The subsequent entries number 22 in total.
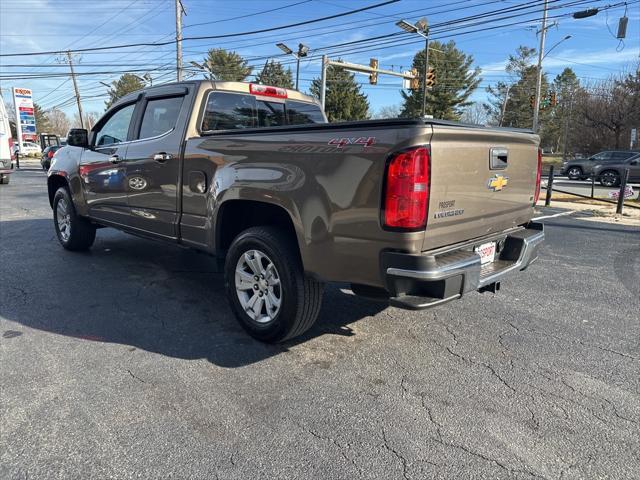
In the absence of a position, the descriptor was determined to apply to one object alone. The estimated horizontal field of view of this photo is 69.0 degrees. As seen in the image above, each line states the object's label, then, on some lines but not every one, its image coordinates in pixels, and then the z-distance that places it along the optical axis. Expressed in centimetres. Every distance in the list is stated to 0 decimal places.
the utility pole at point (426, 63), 2177
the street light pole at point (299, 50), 2253
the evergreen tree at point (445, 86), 5388
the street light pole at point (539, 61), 3038
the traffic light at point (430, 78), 2370
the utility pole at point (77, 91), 4792
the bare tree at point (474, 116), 6266
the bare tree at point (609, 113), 3488
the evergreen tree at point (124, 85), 6768
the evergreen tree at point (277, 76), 5171
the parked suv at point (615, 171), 2080
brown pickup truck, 268
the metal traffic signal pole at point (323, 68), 2060
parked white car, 4766
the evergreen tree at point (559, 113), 5869
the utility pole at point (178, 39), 2439
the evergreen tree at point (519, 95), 6056
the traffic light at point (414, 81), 2403
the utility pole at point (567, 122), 4631
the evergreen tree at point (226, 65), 5372
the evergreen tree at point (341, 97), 4991
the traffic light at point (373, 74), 2266
